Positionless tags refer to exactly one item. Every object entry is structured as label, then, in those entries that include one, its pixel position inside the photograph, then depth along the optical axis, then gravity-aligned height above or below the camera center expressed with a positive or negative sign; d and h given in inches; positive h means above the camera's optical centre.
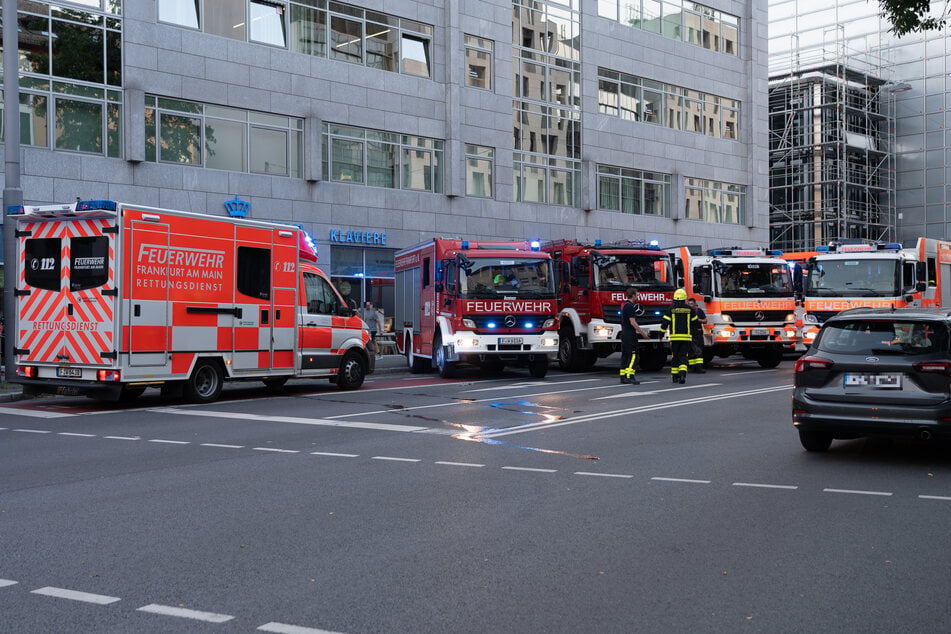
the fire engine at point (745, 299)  910.4 +23.6
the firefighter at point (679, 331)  750.5 -4.9
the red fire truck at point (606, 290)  869.2 +31.5
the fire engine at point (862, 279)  898.7 +41.7
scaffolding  2144.4 +378.8
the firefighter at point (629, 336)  746.8 -8.4
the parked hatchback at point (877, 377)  354.9 -20.1
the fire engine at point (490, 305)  782.5 +16.8
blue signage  1166.3 +108.6
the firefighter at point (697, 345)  840.3 -18.5
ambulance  557.3 +17.0
